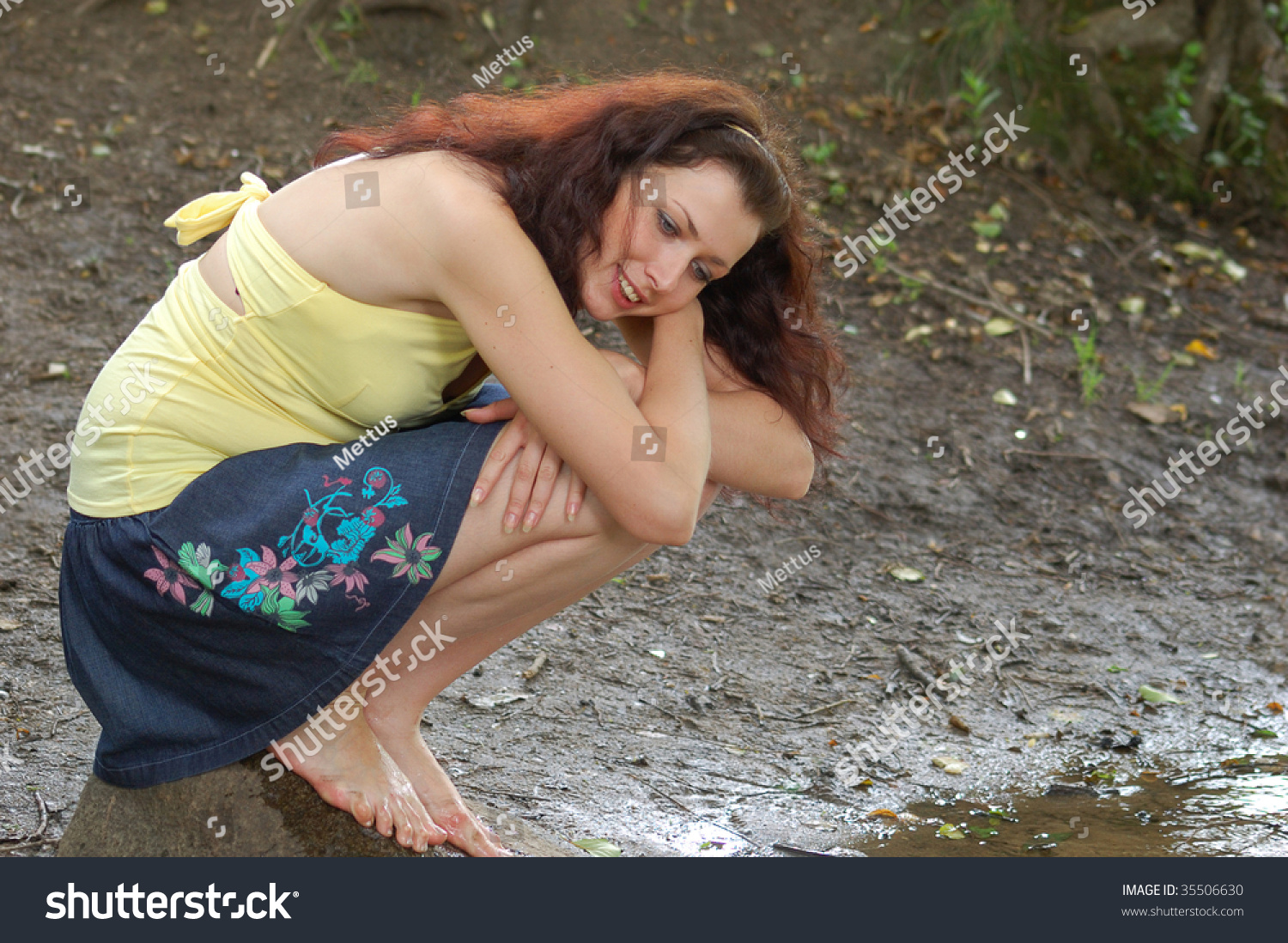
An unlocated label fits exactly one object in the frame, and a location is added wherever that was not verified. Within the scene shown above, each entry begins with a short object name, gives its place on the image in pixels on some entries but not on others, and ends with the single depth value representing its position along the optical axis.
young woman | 2.03
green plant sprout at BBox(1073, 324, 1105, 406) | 4.91
